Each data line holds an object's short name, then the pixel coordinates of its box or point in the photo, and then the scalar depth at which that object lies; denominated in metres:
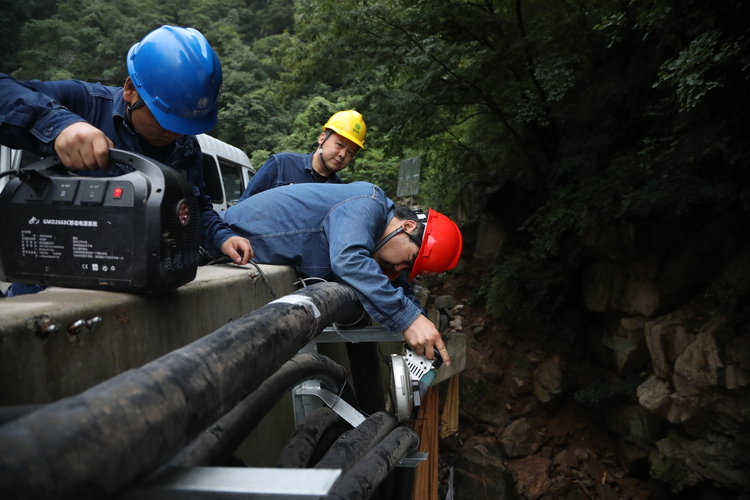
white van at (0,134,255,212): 7.60
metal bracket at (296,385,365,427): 2.02
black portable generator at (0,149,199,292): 1.20
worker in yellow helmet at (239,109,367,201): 4.17
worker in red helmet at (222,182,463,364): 2.39
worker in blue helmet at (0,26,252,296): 1.32
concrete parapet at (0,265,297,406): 0.99
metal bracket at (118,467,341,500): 0.68
